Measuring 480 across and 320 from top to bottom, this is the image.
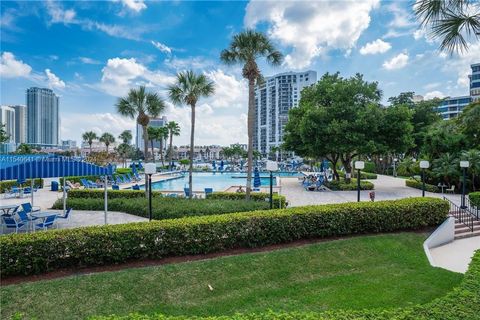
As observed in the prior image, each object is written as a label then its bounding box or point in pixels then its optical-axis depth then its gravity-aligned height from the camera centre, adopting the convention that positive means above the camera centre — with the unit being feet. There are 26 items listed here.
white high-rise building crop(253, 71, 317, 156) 477.36 +97.03
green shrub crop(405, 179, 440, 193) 72.28 -7.21
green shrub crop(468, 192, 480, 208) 48.37 -6.79
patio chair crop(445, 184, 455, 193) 69.98 -7.49
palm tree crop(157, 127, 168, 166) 214.48 +18.14
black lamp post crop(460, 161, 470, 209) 47.46 -1.08
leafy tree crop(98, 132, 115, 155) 254.06 +16.98
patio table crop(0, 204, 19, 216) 37.79 -6.86
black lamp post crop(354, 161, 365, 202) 41.89 -1.01
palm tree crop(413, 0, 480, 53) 19.59 +9.60
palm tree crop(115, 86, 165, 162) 61.41 +11.25
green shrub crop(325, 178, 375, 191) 77.20 -7.46
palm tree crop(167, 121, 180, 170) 213.79 +22.09
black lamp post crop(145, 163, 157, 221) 31.73 -1.18
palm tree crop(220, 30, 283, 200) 44.88 +16.27
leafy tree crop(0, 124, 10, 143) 127.30 +10.06
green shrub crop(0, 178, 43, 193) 73.15 -7.27
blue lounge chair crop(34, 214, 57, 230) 33.37 -7.60
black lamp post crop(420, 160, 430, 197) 47.73 -0.94
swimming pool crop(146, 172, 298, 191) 103.07 -9.70
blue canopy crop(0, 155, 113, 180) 28.14 -1.12
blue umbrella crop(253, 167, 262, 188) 71.15 -5.96
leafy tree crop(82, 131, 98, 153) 270.75 +20.01
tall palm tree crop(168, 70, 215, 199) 55.42 +13.25
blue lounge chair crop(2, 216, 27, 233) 32.44 -7.40
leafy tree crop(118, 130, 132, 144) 307.99 +22.80
